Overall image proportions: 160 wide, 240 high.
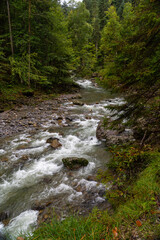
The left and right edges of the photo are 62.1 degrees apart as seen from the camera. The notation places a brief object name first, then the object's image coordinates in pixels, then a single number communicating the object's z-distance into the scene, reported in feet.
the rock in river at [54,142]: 23.17
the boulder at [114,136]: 19.95
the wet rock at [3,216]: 11.78
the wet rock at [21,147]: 22.16
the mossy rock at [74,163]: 17.61
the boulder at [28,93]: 47.06
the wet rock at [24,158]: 19.42
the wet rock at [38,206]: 12.28
